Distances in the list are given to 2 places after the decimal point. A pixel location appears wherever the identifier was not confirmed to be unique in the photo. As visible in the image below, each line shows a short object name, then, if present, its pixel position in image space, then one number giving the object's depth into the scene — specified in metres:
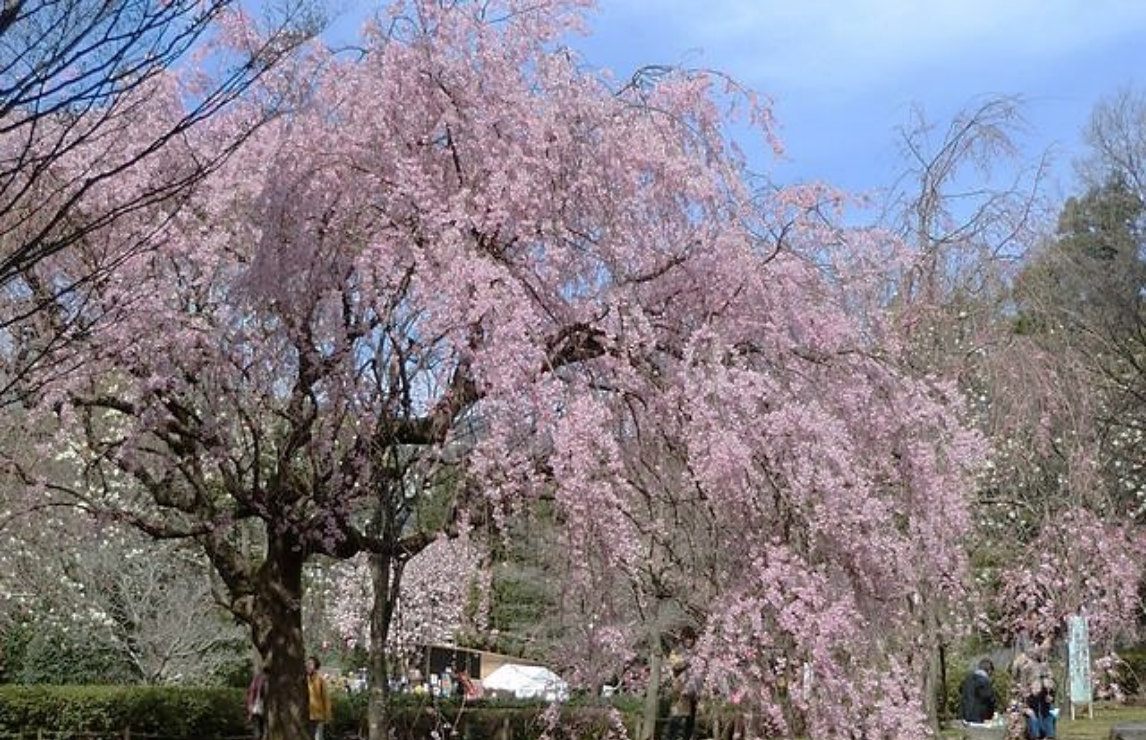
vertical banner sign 17.53
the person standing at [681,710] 13.92
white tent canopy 25.44
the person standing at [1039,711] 14.93
